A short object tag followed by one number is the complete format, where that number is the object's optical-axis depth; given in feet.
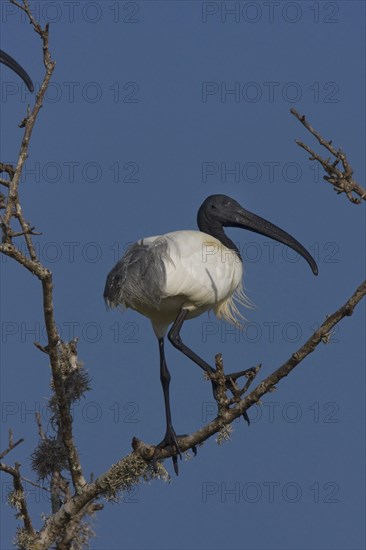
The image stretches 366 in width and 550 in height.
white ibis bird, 52.70
